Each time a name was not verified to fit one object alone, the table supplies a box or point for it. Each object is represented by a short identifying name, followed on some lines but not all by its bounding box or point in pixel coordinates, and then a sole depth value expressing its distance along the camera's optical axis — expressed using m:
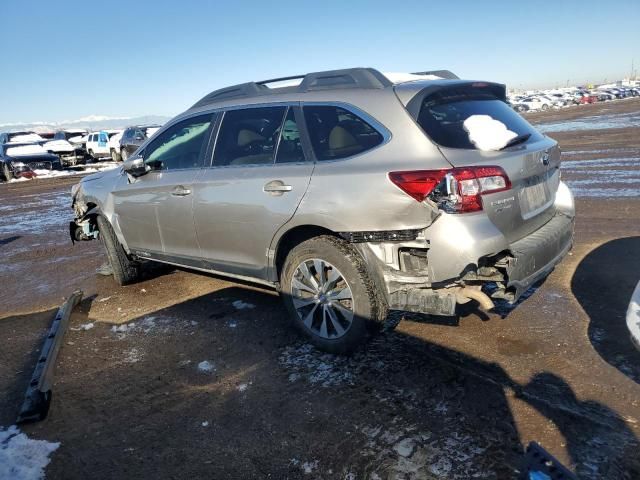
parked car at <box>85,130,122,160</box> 26.62
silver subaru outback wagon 2.97
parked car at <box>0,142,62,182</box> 19.72
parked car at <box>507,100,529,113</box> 55.96
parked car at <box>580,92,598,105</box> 62.35
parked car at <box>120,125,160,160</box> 23.83
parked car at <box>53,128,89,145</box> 28.62
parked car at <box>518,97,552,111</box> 57.52
